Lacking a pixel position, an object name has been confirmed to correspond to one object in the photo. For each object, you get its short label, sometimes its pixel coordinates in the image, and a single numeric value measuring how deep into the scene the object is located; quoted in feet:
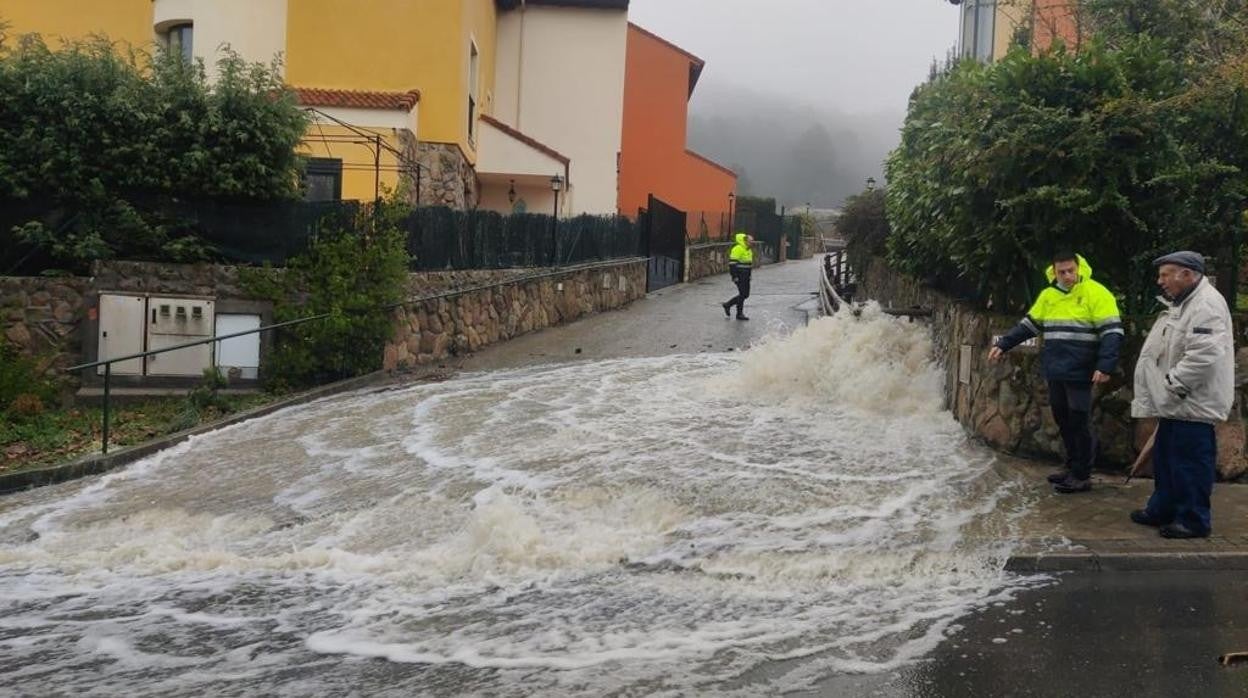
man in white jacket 19.94
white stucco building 91.50
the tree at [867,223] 52.29
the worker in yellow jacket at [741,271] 61.67
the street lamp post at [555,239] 63.16
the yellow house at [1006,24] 43.01
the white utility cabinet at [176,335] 42.39
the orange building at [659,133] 104.83
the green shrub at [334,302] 42.78
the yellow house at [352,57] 62.90
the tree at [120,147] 43.27
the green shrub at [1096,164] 25.31
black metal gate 79.66
